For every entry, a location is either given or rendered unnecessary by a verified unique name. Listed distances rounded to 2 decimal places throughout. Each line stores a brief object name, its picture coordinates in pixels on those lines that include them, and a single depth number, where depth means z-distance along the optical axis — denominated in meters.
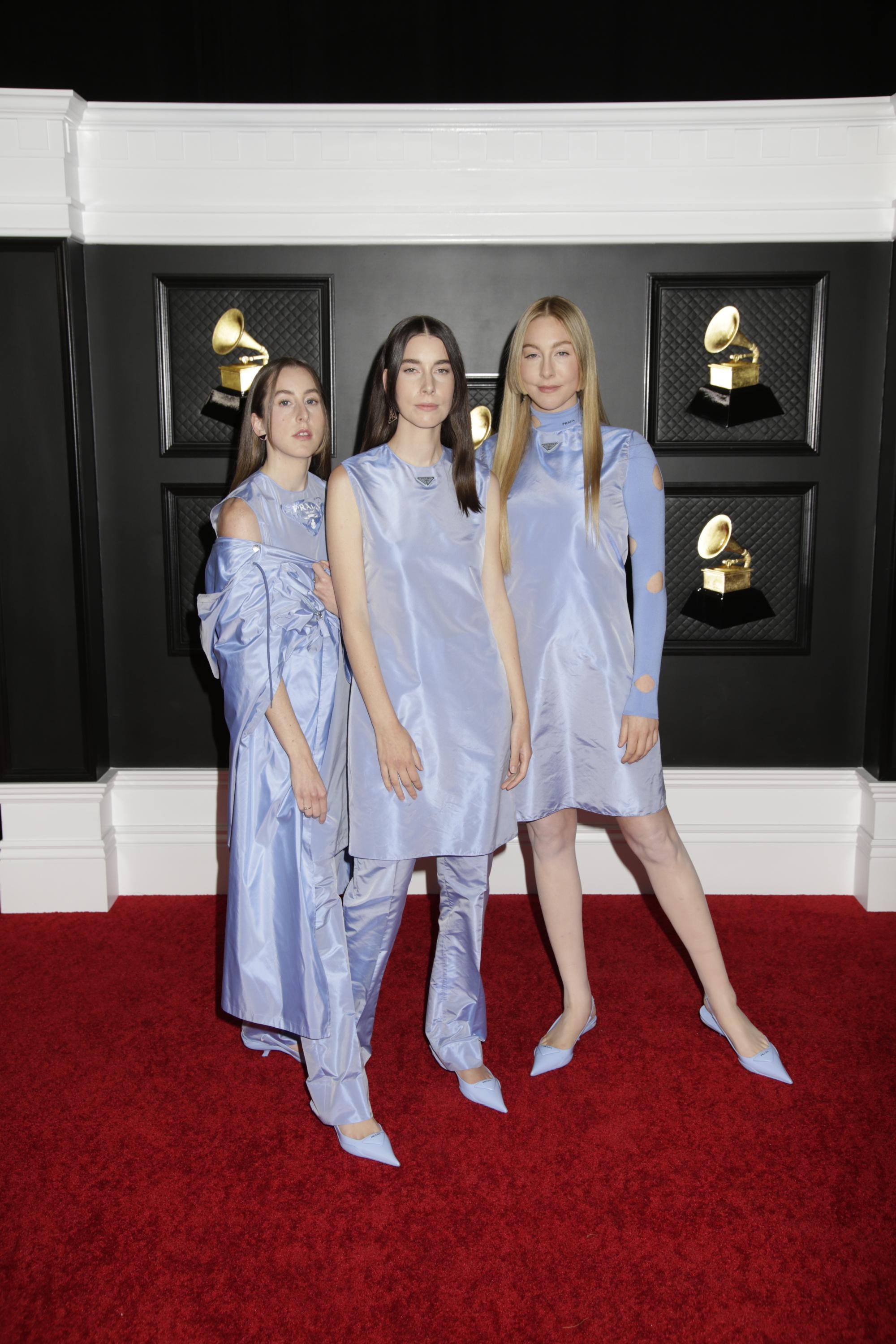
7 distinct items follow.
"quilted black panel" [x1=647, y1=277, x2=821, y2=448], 2.97
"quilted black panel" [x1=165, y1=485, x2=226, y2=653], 3.09
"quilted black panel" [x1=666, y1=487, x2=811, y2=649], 3.08
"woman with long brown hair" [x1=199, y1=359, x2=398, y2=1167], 1.95
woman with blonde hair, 2.07
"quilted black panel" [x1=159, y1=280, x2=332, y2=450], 2.97
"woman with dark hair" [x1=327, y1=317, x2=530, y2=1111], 1.94
